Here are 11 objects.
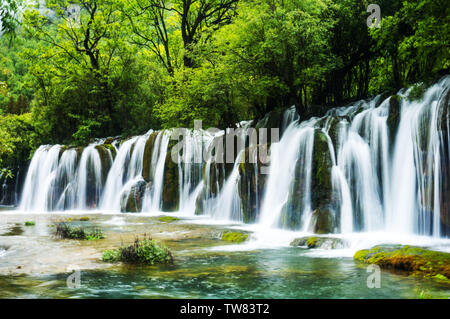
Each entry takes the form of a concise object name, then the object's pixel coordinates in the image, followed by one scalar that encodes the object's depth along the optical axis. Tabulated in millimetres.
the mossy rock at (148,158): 28652
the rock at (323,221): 14555
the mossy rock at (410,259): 8588
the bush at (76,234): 14242
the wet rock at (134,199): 27281
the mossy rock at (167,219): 20030
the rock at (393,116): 15156
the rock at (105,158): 31141
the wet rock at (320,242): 11906
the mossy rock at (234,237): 13865
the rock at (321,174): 15180
